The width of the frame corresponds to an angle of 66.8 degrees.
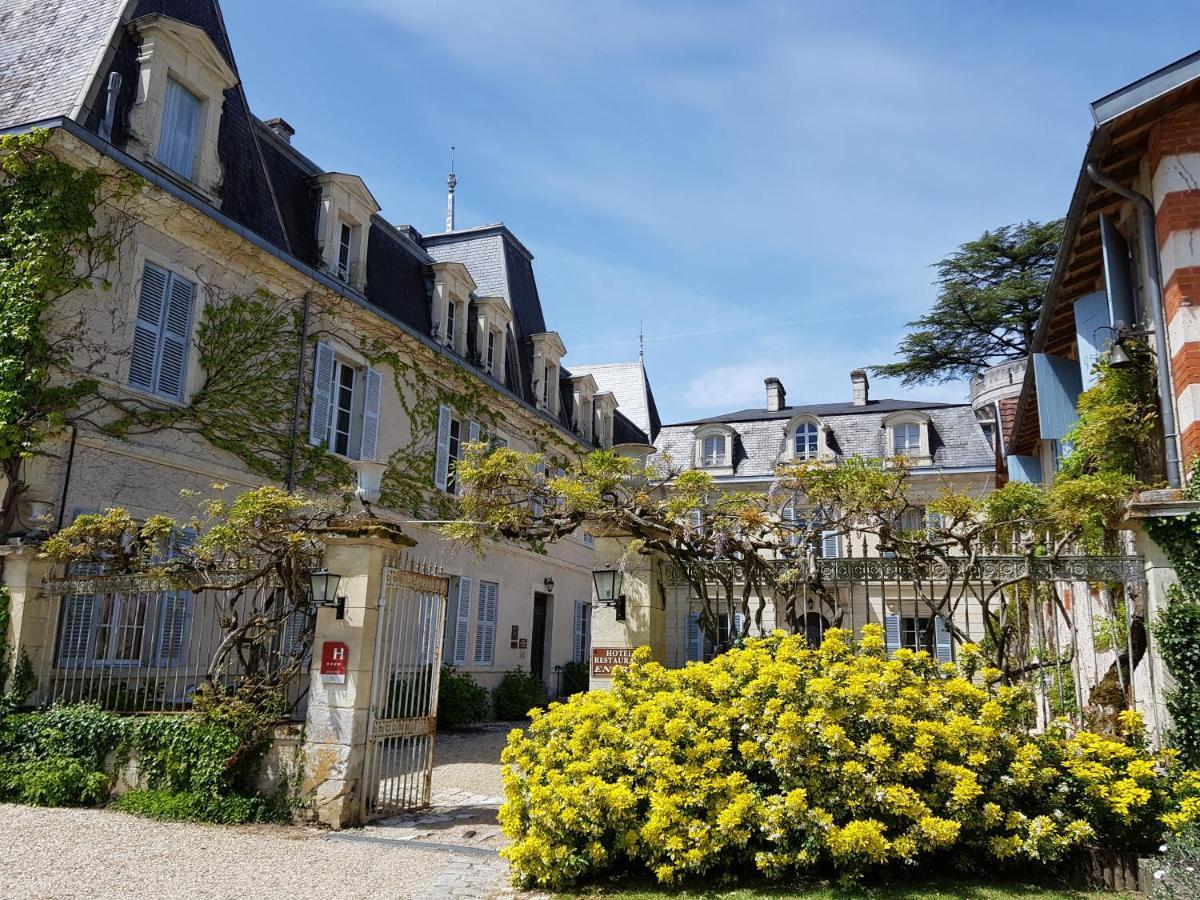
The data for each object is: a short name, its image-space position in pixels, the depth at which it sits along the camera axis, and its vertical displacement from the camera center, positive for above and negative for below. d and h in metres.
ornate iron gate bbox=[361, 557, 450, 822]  7.50 -0.55
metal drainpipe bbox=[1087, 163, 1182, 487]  7.44 +2.85
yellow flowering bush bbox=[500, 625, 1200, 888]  5.00 -0.78
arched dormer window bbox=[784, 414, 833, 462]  28.19 +6.37
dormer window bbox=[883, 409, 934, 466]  27.29 +6.35
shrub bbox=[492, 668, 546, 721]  16.64 -1.10
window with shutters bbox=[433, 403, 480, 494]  16.12 +3.44
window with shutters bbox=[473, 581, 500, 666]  16.61 +0.23
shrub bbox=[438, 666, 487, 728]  14.62 -1.05
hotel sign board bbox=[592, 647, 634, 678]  8.43 -0.19
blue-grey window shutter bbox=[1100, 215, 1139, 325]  8.24 +3.38
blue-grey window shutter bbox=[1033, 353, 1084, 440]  10.40 +2.97
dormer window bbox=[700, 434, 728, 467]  29.22 +6.06
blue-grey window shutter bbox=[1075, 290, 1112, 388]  9.07 +3.21
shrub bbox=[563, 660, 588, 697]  19.33 -0.83
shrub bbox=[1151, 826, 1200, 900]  4.29 -1.04
